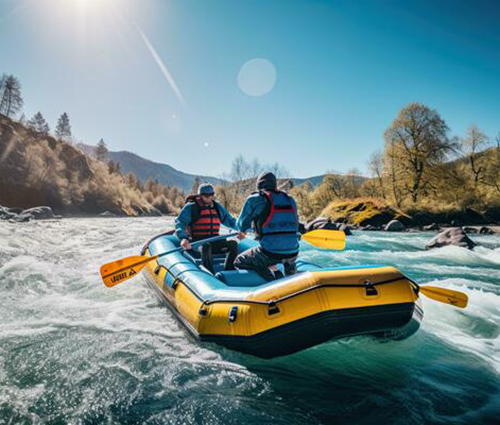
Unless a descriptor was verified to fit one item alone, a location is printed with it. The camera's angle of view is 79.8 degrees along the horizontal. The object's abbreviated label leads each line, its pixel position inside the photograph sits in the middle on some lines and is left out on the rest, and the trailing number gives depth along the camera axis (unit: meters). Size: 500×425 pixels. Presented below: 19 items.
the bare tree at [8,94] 53.19
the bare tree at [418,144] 24.89
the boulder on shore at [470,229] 17.91
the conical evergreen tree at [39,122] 63.84
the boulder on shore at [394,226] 18.89
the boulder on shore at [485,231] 17.17
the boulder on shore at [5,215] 17.24
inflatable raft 2.64
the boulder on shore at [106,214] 38.22
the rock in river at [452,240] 11.04
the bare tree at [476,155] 26.86
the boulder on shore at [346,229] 16.25
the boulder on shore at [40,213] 20.88
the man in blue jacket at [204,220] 5.06
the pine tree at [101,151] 75.38
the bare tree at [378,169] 31.00
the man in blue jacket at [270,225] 3.55
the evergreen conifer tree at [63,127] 68.00
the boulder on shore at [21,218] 16.69
